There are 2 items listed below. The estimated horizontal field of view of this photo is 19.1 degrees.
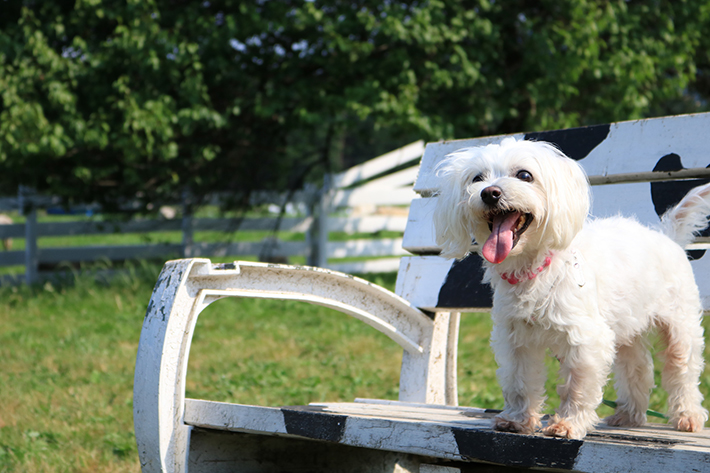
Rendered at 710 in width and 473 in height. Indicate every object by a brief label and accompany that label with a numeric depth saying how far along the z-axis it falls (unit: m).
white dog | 2.33
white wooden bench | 2.23
